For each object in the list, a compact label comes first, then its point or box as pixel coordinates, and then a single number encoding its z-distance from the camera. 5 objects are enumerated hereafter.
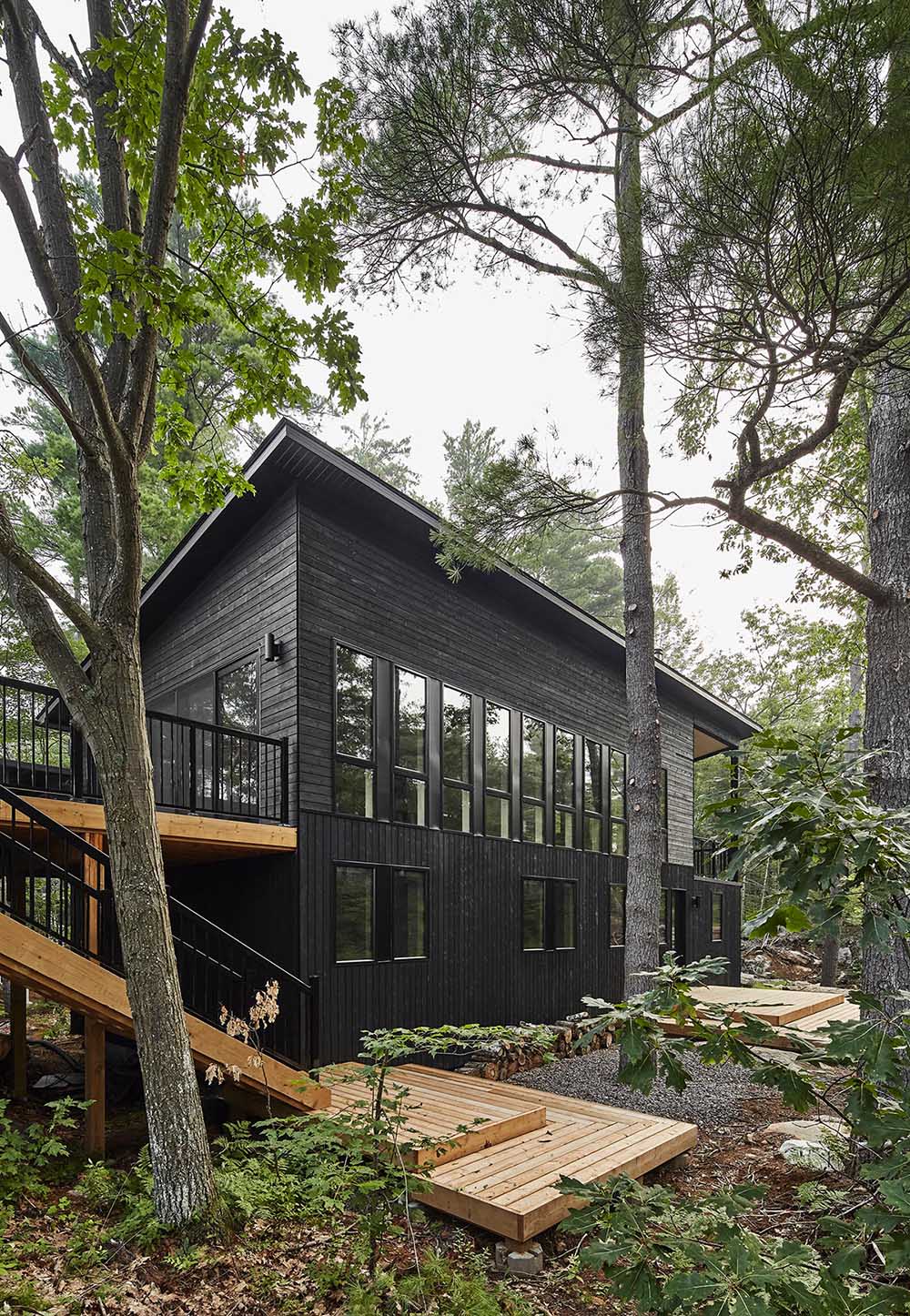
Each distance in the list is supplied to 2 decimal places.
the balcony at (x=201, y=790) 6.43
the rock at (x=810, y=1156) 5.86
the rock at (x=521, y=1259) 4.52
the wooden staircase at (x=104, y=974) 5.07
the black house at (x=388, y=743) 7.98
